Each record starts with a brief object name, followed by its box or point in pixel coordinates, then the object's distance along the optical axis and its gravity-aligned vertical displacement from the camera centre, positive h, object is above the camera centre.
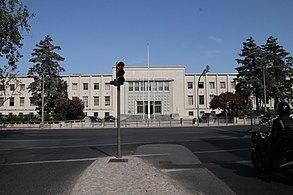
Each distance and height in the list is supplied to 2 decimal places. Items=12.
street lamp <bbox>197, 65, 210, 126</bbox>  42.84 +6.39
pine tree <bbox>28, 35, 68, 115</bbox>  51.97 +6.04
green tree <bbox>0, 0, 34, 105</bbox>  20.84 +5.77
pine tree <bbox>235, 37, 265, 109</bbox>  51.84 +7.60
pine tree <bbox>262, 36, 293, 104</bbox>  56.78 +8.83
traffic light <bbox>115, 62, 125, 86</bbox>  10.18 +1.37
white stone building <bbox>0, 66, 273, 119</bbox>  70.75 +5.35
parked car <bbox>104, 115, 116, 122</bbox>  60.92 -1.16
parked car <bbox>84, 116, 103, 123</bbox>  52.83 -1.12
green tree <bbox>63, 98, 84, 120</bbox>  52.84 +0.96
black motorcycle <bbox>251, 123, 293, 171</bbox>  6.38 -0.96
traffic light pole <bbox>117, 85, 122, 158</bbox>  10.03 -0.66
